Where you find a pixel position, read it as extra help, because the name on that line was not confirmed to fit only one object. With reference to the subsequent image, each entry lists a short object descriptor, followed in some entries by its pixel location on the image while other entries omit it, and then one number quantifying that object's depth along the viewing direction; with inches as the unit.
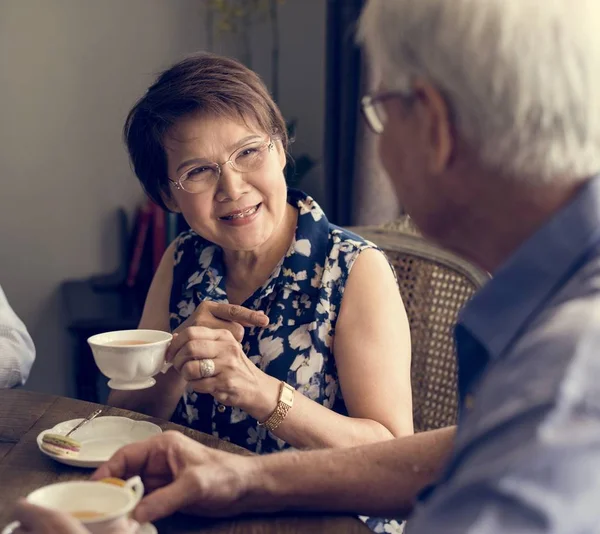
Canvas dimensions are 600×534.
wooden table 43.8
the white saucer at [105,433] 52.7
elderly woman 63.8
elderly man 28.1
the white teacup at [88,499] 37.8
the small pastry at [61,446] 50.6
